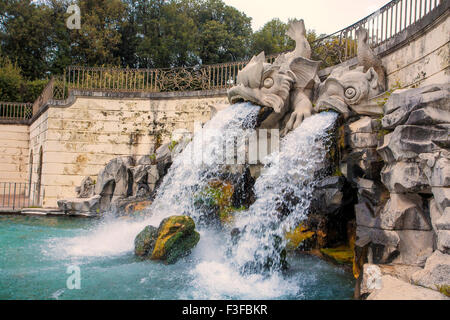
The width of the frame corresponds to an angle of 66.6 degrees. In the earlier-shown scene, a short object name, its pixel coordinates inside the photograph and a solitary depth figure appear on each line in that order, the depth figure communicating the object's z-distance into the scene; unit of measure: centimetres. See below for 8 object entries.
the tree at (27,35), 2081
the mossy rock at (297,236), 566
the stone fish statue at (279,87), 730
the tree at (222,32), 2383
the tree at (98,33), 2038
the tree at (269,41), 2539
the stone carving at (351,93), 630
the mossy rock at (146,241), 556
